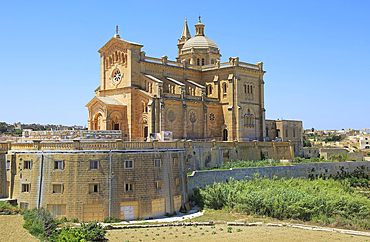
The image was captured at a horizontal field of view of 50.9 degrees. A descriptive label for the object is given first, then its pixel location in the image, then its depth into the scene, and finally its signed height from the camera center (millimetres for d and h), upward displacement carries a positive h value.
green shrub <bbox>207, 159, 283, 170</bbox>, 48062 -1440
